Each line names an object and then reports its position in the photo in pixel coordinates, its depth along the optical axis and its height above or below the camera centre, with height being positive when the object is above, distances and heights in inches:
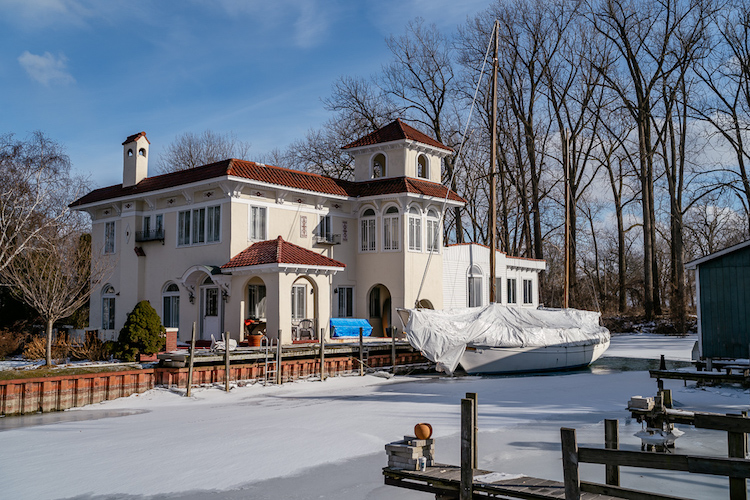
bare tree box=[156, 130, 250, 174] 2062.0 +467.5
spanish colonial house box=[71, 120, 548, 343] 1020.5 +117.8
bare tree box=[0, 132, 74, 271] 1272.1 +279.3
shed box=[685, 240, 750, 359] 778.8 +7.3
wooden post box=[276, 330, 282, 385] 869.2 -69.1
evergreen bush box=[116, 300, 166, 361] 879.7 -32.6
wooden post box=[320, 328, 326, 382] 912.0 -67.8
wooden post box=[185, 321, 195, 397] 778.8 -69.3
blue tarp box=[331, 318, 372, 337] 1085.2 -29.6
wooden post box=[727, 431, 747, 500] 286.7 -68.0
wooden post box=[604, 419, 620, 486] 334.0 -67.8
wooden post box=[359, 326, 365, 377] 978.8 -72.1
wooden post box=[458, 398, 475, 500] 295.6 -70.4
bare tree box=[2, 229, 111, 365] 842.2 +52.0
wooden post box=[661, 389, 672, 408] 437.4 -59.2
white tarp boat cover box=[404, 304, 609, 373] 976.9 -33.6
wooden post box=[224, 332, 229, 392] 810.2 -68.8
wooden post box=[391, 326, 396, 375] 1013.8 -63.7
